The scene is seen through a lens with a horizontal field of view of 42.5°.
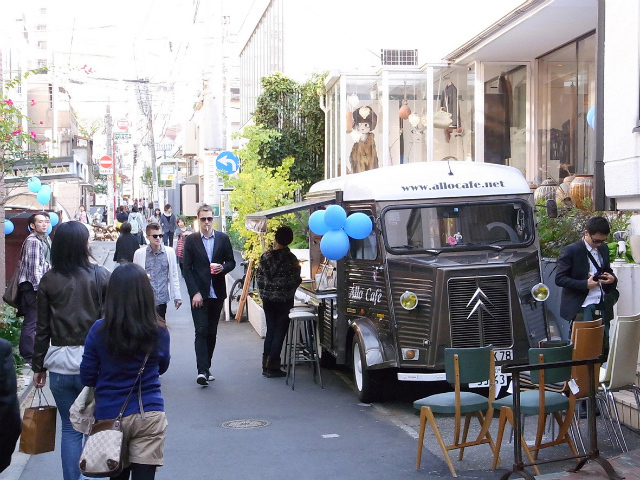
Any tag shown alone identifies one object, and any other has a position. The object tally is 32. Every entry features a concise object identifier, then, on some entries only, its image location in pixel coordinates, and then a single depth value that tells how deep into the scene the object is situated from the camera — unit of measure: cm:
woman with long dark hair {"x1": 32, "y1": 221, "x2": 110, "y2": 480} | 560
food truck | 848
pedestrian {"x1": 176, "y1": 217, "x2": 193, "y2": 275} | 1756
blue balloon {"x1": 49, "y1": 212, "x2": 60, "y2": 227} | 1796
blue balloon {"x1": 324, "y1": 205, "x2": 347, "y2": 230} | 926
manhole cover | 837
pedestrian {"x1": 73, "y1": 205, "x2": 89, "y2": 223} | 3806
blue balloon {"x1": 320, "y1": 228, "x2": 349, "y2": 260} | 927
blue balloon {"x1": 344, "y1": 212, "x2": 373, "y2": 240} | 915
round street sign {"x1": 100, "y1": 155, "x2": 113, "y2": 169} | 5081
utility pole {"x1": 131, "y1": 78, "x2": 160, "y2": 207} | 4653
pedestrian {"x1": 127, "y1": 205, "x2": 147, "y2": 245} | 2895
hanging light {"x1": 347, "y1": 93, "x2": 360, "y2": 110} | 2027
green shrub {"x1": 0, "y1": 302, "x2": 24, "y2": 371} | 1062
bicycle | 1725
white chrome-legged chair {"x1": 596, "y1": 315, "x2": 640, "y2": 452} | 701
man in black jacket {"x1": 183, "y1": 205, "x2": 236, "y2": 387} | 1022
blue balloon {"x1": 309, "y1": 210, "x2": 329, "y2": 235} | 953
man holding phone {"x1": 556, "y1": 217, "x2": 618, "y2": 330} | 823
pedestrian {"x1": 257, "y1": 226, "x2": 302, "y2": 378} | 1056
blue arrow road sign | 1717
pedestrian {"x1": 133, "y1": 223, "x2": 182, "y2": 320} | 1054
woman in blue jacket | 454
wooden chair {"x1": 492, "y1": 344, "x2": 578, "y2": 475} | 639
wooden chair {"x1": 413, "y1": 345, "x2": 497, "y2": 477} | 654
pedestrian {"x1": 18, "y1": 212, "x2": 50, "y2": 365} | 888
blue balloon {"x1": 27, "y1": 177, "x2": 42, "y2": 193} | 1636
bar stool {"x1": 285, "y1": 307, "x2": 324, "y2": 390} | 1041
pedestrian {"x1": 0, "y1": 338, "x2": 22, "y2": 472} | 311
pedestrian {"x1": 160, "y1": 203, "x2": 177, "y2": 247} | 3038
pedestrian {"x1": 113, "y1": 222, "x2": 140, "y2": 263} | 1602
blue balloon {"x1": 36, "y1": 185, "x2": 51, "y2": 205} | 1770
